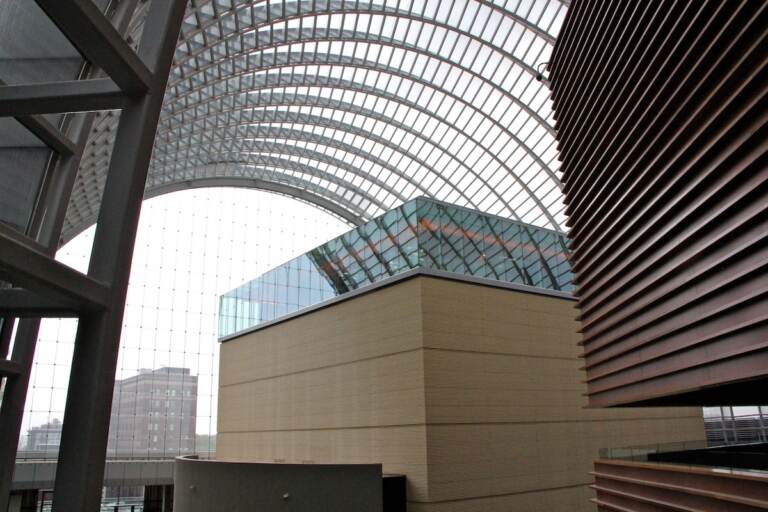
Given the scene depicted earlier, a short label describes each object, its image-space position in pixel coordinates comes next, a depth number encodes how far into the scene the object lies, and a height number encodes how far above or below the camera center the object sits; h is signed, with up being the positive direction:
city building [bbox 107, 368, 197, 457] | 45.06 +3.00
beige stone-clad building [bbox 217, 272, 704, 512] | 16.94 +1.56
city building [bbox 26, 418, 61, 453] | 40.97 +1.22
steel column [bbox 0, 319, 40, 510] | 6.91 +0.62
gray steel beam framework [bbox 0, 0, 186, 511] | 4.62 +1.71
